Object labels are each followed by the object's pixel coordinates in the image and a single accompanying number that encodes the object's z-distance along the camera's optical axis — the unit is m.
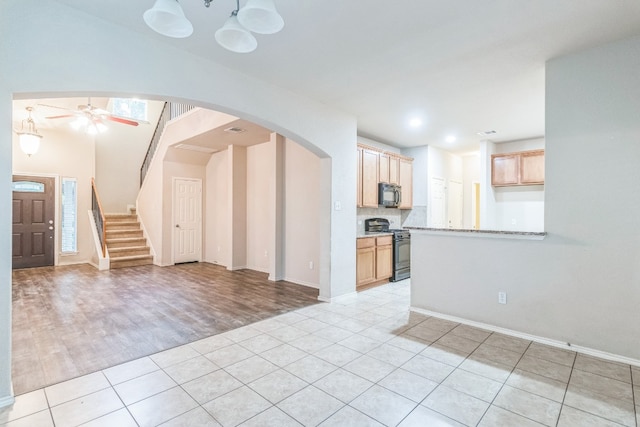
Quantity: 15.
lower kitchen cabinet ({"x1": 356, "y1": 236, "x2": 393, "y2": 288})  5.12
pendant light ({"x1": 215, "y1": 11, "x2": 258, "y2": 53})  1.79
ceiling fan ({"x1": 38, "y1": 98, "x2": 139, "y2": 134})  5.48
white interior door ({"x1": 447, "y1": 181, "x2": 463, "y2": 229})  7.80
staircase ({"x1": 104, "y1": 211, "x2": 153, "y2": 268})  7.29
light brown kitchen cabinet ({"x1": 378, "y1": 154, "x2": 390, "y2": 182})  5.87
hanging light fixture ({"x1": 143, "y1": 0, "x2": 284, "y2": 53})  1.58
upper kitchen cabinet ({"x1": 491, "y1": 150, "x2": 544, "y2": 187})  5.89
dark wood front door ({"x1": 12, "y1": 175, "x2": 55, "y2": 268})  6.92
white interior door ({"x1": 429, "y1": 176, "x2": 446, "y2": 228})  7.17
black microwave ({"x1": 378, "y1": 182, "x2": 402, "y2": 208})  5.85
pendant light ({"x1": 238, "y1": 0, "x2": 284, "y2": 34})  1.56
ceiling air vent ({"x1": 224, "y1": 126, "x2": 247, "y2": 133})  5.50
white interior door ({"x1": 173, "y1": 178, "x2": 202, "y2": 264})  7.70
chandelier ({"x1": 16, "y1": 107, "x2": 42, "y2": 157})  5.93
